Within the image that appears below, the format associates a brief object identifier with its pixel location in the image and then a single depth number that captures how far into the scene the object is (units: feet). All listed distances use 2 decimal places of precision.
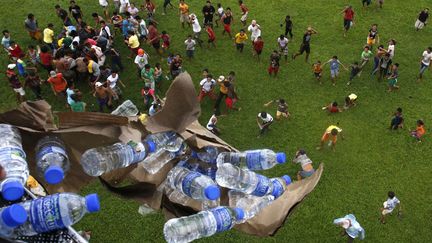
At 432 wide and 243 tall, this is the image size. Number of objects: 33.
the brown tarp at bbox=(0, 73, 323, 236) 17.44
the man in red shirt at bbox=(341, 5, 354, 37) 59.93
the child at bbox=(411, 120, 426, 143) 45.91
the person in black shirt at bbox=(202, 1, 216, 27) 60.23
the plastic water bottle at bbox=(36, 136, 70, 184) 16.58
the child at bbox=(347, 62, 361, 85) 52.70
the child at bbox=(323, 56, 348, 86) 52.80
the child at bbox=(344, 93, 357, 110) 50.50
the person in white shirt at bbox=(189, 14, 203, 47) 58.16
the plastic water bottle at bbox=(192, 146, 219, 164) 19.77
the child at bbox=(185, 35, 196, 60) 55.11
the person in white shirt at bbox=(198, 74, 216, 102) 49.26
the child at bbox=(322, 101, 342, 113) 49.56
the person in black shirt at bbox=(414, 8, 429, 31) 60.60
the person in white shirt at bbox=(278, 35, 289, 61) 55.96
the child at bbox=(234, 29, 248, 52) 57.00
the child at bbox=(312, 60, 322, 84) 53.11
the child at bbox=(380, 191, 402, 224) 37.96
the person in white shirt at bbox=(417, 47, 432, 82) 52.85
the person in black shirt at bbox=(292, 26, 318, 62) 55.31
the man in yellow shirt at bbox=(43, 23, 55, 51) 54.19
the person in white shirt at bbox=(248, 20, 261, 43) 57.06
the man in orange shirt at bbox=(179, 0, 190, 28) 61.11
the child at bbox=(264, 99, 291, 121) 48.19
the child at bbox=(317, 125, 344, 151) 44.42
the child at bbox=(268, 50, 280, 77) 53.01
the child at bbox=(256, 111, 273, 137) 46.14
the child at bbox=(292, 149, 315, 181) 41.20
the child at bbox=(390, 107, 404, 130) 46.73
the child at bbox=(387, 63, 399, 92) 52.22
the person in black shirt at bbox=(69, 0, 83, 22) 59.06
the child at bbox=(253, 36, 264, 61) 55.77
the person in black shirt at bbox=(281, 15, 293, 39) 58.70
